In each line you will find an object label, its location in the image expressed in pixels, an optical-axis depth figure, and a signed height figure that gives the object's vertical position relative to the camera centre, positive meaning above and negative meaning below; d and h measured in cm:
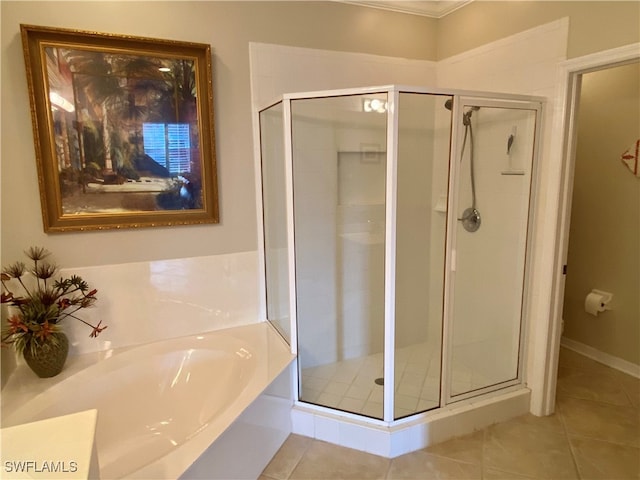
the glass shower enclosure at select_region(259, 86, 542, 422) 222 -38
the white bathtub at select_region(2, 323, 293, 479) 191 -108
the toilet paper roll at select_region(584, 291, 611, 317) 299 -94
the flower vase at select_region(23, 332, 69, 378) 194 -86
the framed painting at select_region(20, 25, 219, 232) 204 +27
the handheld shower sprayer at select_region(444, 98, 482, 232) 220 -4
